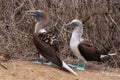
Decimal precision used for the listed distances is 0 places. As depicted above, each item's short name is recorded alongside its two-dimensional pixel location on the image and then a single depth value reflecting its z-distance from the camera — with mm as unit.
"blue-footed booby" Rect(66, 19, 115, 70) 12859
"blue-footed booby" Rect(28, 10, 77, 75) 12234
